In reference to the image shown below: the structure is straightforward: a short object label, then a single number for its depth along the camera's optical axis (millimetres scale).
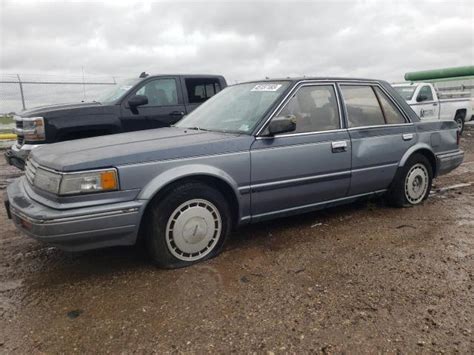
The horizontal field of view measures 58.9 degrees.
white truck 12039
